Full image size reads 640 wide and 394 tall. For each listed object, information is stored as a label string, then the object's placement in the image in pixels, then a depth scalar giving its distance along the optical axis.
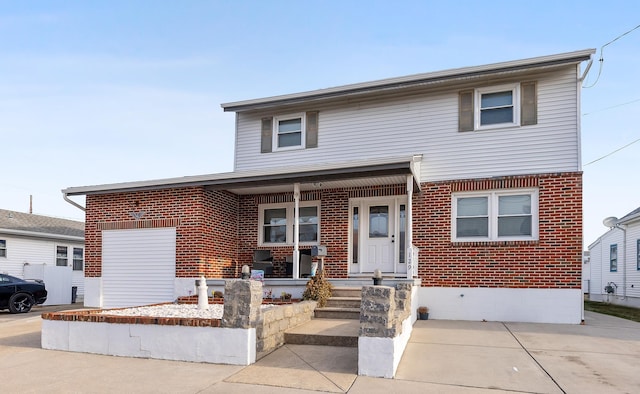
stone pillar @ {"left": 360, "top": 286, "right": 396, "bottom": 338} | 5.44
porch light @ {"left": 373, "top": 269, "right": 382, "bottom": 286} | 6.39
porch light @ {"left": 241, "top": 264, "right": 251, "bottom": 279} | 6.93
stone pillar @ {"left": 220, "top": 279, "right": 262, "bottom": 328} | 6.06
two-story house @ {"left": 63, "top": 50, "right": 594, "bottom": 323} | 9.96
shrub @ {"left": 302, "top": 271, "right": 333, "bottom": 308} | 8.91
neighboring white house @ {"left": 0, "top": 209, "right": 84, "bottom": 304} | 17.30
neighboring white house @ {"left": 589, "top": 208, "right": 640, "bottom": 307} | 17.84
